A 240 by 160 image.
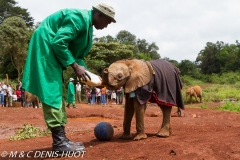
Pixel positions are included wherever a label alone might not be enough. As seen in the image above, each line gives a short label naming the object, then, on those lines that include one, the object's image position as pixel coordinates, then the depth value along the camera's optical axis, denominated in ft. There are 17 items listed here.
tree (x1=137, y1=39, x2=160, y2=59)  184.14
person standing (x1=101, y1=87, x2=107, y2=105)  72.18
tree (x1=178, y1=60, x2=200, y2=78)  133.18
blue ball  18.33
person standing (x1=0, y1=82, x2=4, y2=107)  59.27
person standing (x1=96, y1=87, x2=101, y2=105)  73.68
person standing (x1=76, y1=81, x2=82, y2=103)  73.58
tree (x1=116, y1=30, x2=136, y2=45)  172.55
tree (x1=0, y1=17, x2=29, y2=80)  94.17
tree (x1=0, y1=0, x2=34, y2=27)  150.41
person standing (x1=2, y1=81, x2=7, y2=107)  59.18
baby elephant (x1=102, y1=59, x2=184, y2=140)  17.94
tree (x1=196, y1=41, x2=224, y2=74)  160.97
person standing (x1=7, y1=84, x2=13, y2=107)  58.95
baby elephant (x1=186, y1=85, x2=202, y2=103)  75.66
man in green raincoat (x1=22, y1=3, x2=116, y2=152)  13.43
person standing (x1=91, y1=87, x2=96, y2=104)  72.33
